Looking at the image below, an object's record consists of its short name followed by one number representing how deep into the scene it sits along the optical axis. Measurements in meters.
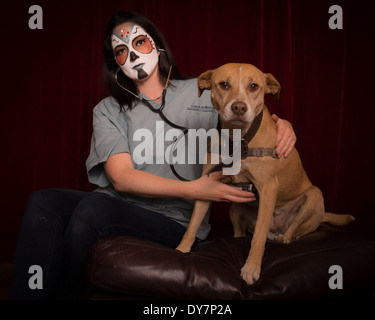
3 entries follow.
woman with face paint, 1.50
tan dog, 1.56
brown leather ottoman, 1.37
